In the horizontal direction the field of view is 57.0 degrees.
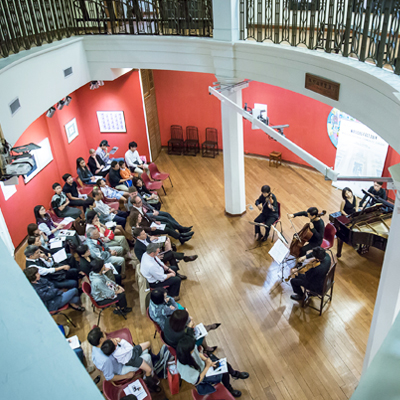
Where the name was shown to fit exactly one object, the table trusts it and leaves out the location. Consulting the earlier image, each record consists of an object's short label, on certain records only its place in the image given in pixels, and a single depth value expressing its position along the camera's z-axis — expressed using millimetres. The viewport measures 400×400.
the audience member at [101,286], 5719
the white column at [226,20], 6818
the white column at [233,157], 8023
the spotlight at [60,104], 9023
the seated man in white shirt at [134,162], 10055
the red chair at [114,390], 4375
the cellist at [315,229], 6638
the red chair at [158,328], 5216
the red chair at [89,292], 5883
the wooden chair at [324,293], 5902
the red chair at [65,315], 5881
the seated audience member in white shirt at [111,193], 8734
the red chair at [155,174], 10094
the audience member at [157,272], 6012
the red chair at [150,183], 9594
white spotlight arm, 4309
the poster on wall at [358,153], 8836
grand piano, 6625
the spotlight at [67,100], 9309
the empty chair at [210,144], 12766
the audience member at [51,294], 5675
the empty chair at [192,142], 13008
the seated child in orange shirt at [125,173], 9570
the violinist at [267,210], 7754
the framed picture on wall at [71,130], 10438
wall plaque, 5054
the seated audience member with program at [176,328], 4454
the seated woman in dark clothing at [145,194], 8734
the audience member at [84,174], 9305
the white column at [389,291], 3990
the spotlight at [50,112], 8531
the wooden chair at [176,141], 13102
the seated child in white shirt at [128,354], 4340
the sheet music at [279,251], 6191
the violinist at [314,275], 5675
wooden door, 11695
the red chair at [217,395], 4395
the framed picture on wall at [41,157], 8862
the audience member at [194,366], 4219
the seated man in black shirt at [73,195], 8703
